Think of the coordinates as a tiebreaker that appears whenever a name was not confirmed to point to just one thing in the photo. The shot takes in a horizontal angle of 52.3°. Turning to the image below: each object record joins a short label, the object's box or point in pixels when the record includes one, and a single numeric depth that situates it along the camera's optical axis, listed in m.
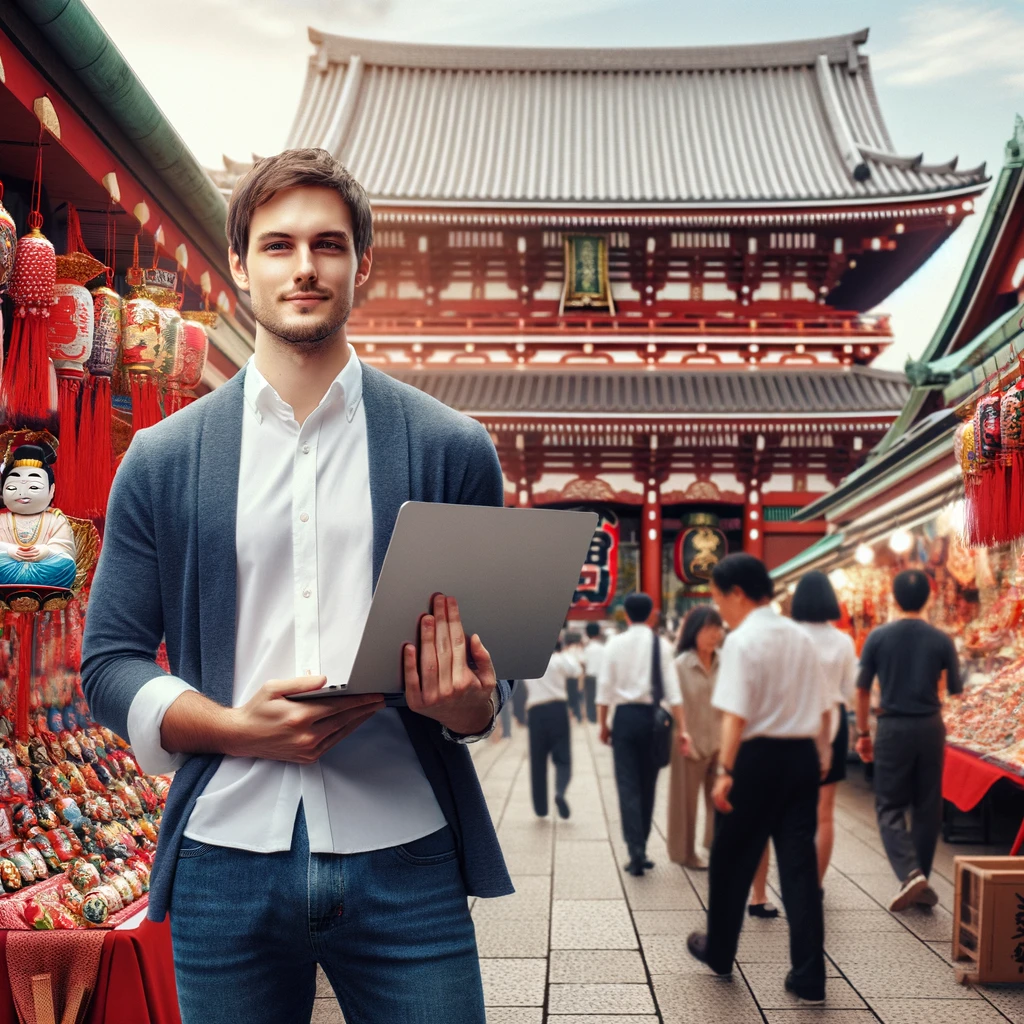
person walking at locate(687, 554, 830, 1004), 4.23
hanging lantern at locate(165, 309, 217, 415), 3.88
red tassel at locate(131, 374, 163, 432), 3.62
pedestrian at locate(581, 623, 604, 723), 14.49
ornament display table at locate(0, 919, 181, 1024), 2.87
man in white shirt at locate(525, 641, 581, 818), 8.05
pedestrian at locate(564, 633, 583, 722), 15.53
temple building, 14.38
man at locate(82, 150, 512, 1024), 1.44
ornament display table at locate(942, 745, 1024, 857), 6.07
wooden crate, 4.29
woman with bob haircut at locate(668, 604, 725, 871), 6.47
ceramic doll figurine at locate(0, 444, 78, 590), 2.82
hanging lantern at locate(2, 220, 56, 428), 2.95
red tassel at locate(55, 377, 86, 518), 3.14
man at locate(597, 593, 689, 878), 6.46
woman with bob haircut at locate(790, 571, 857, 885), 5.37
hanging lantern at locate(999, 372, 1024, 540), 3.91
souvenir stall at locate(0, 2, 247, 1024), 2.88
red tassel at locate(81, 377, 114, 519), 3.21
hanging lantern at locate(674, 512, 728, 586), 15.15
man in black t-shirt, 5.53
